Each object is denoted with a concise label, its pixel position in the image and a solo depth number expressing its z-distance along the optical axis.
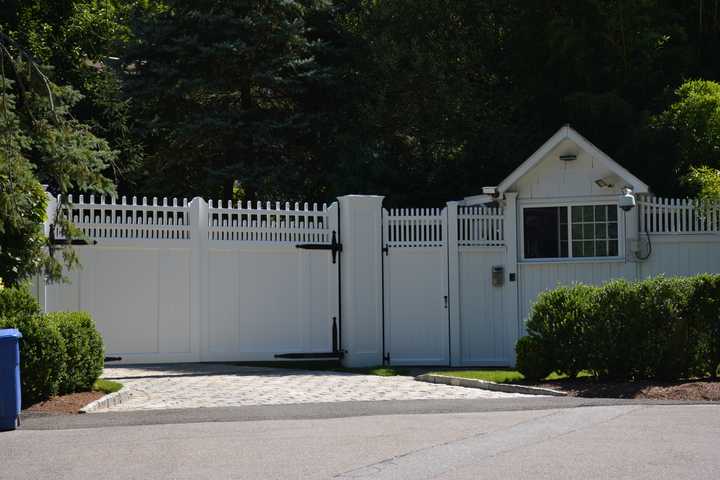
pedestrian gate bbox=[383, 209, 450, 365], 18.06
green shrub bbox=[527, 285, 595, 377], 14.48
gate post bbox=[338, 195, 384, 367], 17.64
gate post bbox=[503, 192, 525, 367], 18.19
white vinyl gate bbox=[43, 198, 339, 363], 16.41
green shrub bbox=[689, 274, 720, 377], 14.31
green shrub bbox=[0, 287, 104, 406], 12.20
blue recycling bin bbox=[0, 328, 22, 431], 10.56
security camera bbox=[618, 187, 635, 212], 17.62
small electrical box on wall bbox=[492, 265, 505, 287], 18.31
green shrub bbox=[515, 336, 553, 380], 14.52
